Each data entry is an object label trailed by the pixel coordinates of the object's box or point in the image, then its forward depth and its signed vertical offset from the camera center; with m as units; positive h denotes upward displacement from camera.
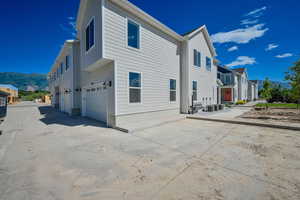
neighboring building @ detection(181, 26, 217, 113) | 10.79 +2.68
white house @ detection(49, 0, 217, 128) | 6.50 +2.02
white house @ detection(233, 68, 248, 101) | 26.80 +3.61
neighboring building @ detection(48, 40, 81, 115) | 10.61 +1.91
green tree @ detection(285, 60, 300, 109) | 8.51 +1.34
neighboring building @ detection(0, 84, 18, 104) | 31.27 +0.02
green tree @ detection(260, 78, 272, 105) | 14.34 +1.13
